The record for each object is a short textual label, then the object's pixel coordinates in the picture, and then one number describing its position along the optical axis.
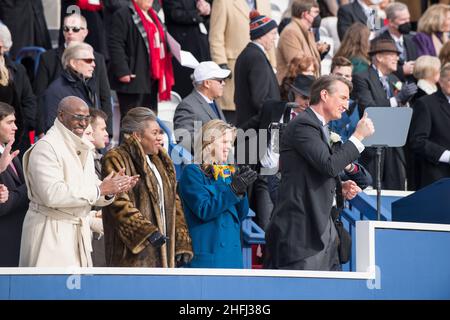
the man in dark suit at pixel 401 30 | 17.09
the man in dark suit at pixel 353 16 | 17.53
